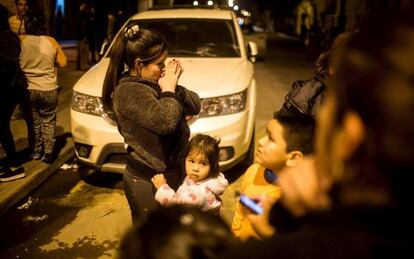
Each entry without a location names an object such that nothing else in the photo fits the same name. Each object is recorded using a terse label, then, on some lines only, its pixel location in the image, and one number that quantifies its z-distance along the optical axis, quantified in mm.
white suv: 4742
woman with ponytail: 2449
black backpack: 3314
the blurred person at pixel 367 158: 869
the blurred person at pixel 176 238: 1034
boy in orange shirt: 2066
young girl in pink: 2621
